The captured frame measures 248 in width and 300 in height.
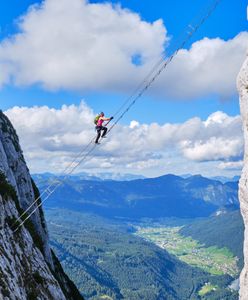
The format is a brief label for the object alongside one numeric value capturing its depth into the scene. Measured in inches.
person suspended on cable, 1510.8
